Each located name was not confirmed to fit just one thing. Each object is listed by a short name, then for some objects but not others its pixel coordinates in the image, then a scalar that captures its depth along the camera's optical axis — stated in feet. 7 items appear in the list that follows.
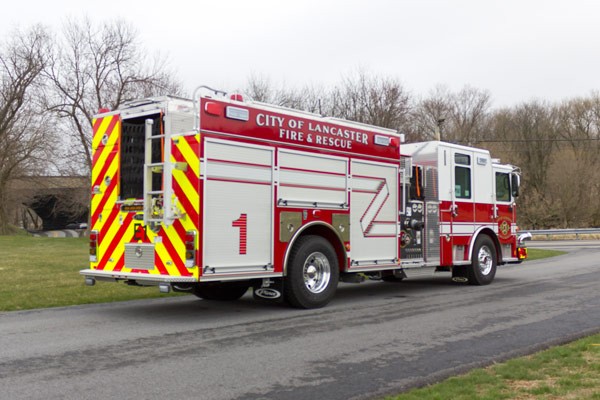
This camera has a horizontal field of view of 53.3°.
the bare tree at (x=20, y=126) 123.57
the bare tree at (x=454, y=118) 149.28
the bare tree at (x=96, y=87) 106.63
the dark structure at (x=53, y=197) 115.79
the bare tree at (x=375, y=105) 123.54
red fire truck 26.17
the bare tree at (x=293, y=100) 128.36
